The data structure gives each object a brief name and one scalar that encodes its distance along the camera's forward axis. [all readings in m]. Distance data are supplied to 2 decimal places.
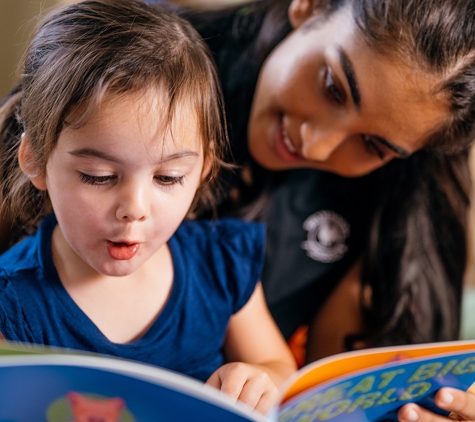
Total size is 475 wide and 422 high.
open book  0.46
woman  0.73
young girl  0.56
